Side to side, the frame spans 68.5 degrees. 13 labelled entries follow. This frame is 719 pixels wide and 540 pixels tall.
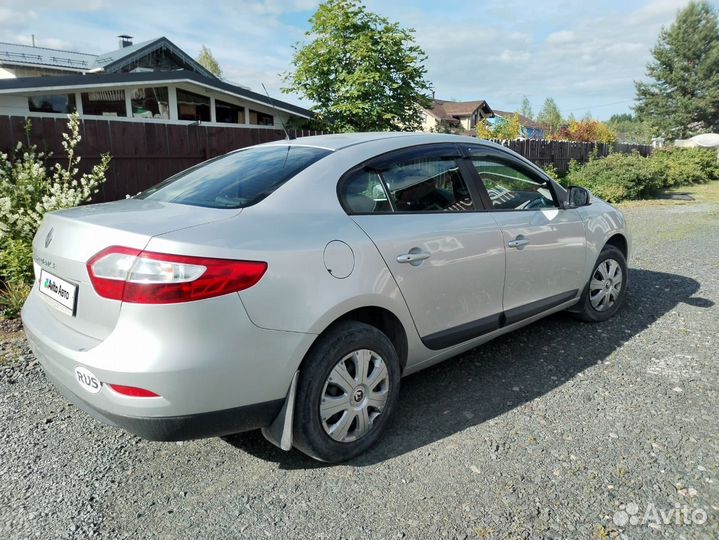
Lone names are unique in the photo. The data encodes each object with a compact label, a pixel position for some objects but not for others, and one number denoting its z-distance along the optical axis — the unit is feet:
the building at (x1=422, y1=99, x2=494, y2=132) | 196.87
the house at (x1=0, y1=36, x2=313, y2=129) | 39.14
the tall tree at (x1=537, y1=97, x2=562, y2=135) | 224.98
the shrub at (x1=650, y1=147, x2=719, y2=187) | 60.90
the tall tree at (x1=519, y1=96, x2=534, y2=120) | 277.97
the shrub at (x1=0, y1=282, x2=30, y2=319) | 15.72
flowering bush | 16.10
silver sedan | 7.07
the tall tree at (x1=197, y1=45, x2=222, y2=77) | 173.78
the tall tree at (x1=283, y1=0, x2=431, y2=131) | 42.57
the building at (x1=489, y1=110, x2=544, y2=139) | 137.90
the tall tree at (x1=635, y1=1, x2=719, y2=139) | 136.77
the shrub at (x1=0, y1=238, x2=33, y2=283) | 16.05
